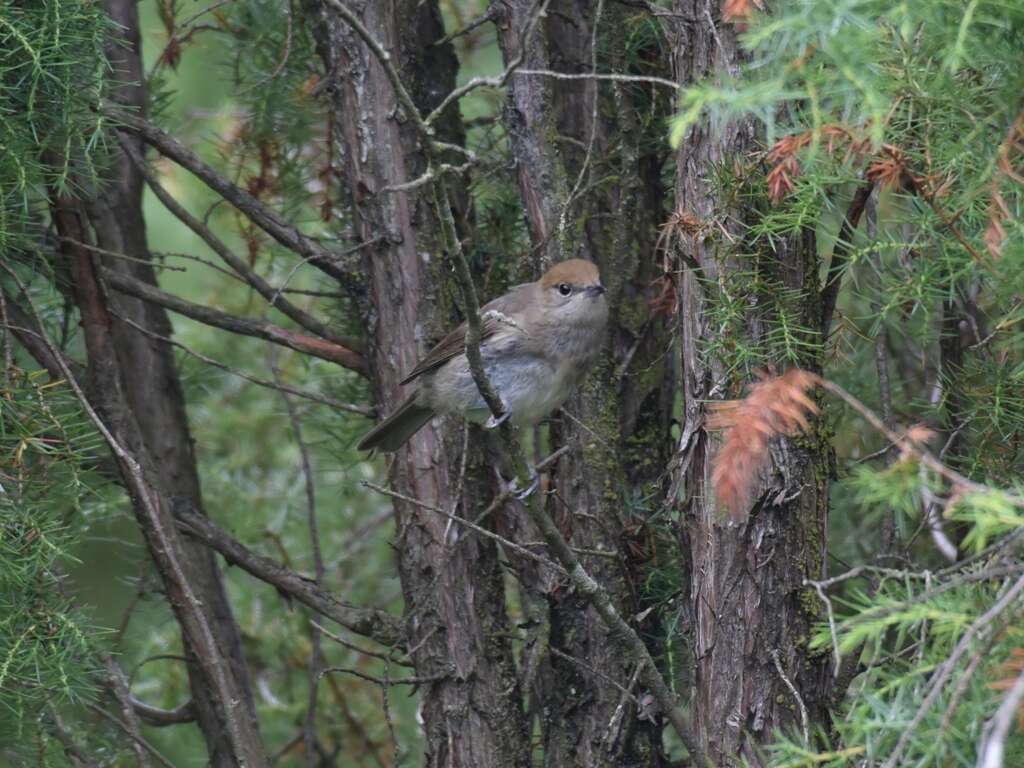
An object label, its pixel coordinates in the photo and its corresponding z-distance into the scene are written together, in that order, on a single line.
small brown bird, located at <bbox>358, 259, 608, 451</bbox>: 8.00
